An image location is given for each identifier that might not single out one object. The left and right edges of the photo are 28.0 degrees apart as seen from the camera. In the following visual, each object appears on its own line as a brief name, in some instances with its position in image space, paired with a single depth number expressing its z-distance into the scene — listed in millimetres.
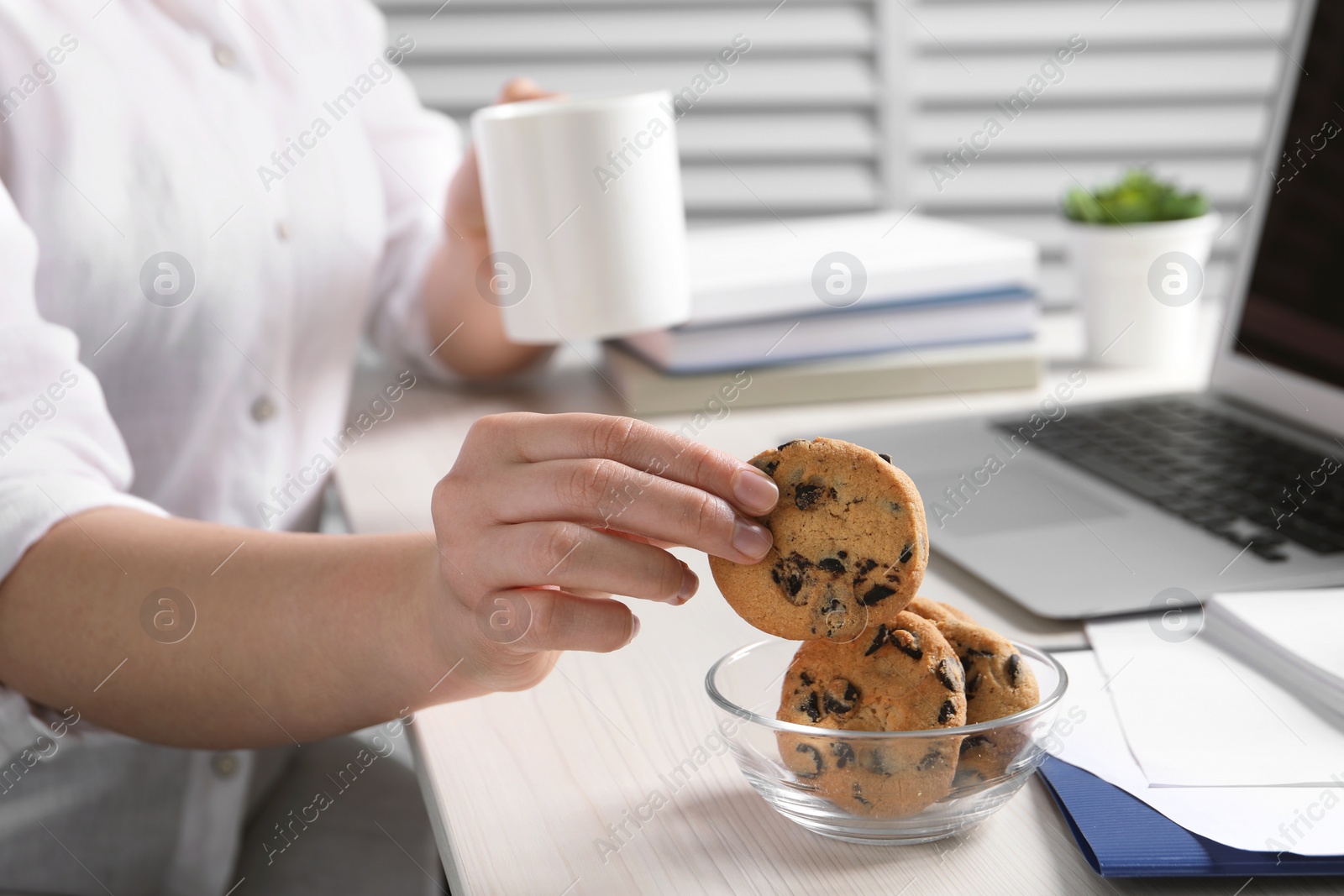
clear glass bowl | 794
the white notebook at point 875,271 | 1235
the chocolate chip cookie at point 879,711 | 796
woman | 952
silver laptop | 1021
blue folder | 757
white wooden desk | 806
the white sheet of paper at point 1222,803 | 776
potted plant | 1259
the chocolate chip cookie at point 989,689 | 810
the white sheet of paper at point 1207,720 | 875
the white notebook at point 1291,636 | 954
